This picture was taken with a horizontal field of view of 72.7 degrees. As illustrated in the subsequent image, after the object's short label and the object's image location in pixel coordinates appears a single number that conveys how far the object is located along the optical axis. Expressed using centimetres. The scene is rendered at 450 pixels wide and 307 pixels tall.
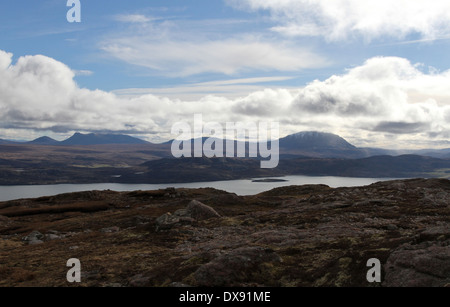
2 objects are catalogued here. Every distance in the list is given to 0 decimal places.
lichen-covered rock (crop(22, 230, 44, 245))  4047
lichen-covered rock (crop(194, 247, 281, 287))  1599
